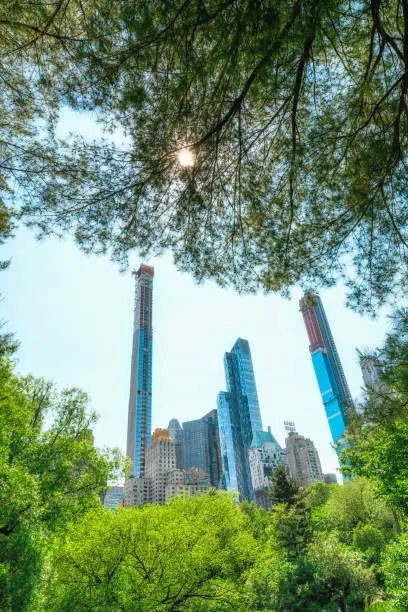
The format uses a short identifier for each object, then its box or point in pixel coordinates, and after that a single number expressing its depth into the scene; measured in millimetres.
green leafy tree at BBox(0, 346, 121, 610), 7793
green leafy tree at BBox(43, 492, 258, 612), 10570
